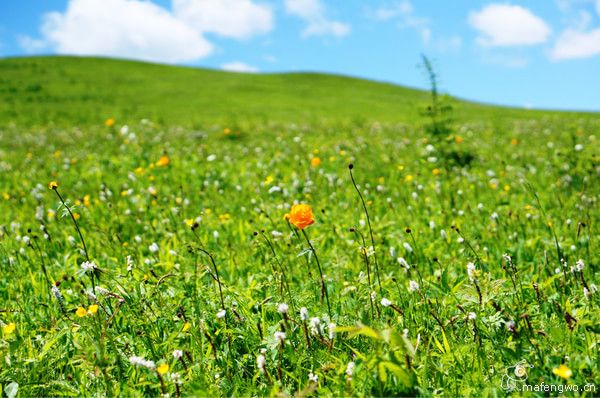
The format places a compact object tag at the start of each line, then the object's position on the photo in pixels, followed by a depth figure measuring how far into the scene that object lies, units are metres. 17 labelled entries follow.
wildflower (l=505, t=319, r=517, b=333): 2.40
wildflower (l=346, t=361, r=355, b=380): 2.32
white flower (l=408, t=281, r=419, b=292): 2.85
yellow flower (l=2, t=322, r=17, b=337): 2.49
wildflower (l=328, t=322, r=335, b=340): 2.47
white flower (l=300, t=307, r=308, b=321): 2.54
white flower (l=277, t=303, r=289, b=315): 2.51
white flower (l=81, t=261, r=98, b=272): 2.78
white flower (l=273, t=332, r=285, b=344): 2.40
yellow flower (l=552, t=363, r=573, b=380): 1.91
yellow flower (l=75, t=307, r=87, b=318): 2.57
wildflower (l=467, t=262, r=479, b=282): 2.57
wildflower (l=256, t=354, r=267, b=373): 2.39
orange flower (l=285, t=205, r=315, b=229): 2.87
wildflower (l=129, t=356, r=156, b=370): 2.26
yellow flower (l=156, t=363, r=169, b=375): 2.16
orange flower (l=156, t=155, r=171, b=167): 7.72
